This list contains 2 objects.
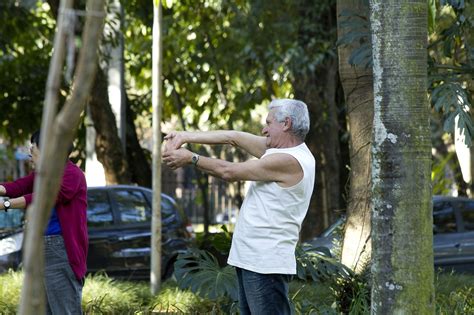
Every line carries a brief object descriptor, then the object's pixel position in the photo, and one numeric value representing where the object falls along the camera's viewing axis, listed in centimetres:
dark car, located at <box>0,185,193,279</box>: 1959
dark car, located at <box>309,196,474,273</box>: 1931
